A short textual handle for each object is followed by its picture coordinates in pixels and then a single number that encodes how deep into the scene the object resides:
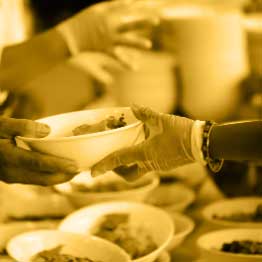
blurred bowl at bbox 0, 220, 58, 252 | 1.53
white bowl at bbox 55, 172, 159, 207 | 1.61
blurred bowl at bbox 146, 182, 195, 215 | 1.70
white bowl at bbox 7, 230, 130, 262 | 1.41
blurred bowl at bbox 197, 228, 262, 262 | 1.45
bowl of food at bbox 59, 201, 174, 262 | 1.49
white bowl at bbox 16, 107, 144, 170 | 1.29
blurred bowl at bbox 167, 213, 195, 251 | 1.53
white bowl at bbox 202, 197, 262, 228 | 1.67
